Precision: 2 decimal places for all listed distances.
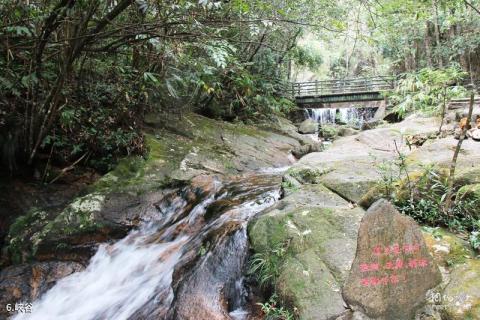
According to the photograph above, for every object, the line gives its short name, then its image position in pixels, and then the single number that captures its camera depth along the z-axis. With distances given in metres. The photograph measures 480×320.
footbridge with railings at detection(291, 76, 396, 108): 17.48
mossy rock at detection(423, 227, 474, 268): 2.82
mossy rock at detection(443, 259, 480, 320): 2.34
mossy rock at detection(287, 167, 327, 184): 5.51
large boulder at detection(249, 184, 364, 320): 2.87
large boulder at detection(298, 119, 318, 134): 15.77
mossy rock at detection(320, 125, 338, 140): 14.53
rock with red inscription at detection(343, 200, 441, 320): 2.51
